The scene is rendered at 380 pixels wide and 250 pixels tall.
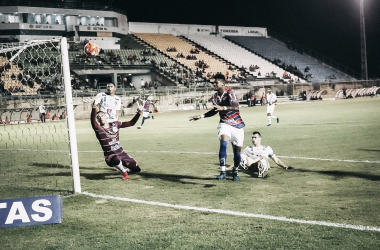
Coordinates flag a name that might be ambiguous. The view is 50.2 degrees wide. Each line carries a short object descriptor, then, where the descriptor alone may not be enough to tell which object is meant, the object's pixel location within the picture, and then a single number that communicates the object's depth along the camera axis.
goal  7.74
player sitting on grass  8.30
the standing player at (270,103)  20.19
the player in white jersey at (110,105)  9.43
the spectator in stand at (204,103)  40.17
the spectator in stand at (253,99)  41.56
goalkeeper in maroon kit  8.11
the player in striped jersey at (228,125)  7.61
